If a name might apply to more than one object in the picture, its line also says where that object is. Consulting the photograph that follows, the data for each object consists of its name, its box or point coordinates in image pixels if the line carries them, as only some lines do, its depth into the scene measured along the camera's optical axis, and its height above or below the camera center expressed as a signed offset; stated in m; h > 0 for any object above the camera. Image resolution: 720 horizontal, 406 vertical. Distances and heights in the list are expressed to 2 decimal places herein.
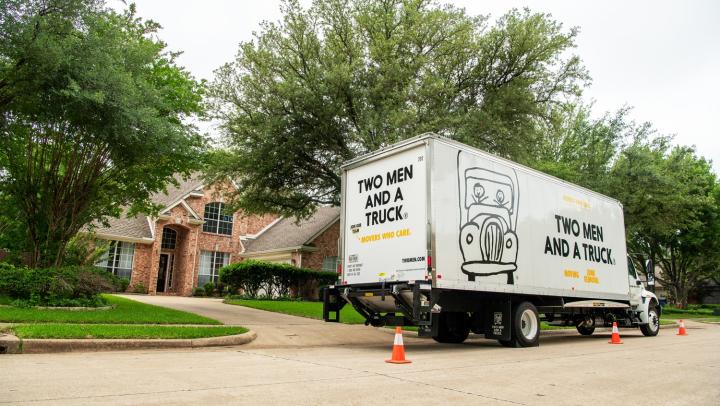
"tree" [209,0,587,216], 17.86 +7.41
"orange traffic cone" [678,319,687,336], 16.65 -0.81
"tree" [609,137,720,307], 23.95 +5.16
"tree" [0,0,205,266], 11.27 +4.09
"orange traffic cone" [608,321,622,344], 13.06 -0.85
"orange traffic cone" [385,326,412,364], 8.26 -0.86
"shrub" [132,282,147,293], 27.82 +0.06
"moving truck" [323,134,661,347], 9.49 +1.07
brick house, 28.14 +2.60
